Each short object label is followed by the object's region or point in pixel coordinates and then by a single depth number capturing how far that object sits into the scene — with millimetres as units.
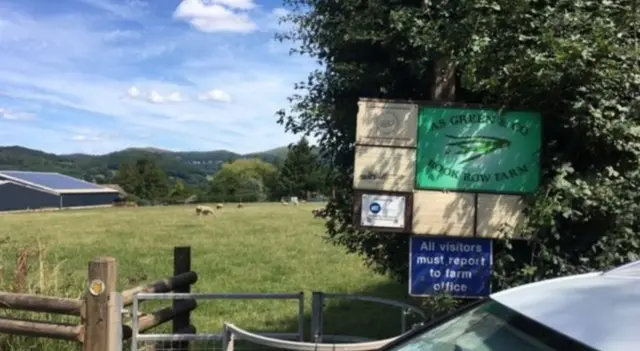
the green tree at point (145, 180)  124312
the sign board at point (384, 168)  5723
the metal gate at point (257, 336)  5297
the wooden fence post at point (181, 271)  7562
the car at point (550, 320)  2201
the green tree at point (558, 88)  5496
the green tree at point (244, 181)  95812
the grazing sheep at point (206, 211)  43125
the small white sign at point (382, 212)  5723
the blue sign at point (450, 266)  5738
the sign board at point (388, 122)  5750
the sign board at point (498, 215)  5707
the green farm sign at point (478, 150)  5738
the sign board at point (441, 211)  5746
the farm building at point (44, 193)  109100
